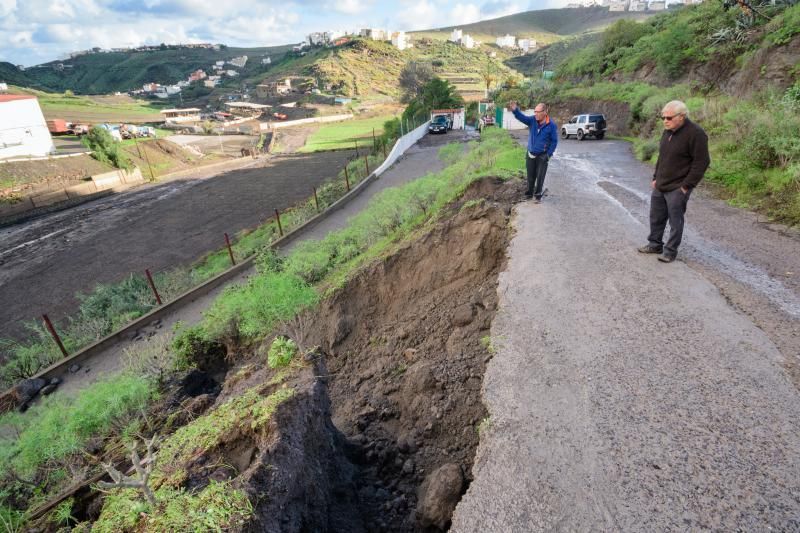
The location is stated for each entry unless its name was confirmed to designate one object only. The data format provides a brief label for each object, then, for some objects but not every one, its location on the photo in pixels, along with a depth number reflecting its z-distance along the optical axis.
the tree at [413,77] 65.31
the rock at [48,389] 8.86
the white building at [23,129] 41.25
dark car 40.47
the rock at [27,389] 8.52
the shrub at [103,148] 37.91
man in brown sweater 4.70
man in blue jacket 7.32
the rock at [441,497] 2.57
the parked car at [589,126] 22.03
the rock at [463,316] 4.68
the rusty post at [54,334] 9.16
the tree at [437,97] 49.78
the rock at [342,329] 5.89
